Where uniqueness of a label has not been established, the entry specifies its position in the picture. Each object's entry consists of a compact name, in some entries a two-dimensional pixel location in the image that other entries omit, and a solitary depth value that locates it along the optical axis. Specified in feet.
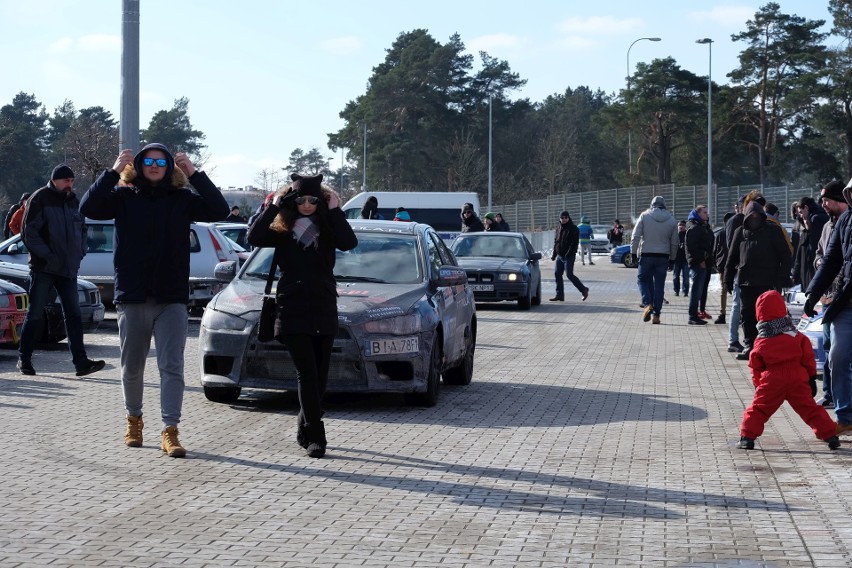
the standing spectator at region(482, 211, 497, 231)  92.17
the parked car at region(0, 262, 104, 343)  53.06
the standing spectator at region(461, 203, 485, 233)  88.94
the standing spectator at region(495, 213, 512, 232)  97.81
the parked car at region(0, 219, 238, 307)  64.54
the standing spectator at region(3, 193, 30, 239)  68.33
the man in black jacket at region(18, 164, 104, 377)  41.63
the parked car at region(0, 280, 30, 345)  47.60
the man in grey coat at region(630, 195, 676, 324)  69.31
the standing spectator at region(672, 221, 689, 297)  91.96
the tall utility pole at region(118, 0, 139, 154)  54.65
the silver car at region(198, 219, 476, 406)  34.65
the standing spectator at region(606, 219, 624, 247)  196.54
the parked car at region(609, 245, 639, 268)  167.22
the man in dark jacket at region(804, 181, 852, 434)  30.91
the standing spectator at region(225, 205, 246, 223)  102.93
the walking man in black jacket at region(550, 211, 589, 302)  88.12
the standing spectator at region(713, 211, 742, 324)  58.70
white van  123.75
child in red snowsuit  29.71
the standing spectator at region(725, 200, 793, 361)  48.52
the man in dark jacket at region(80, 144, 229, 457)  28.17
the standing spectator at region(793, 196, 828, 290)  45.09
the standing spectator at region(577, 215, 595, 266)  171.56
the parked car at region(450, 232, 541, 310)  80.48
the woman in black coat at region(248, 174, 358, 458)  27.94
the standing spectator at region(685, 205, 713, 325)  69.62
